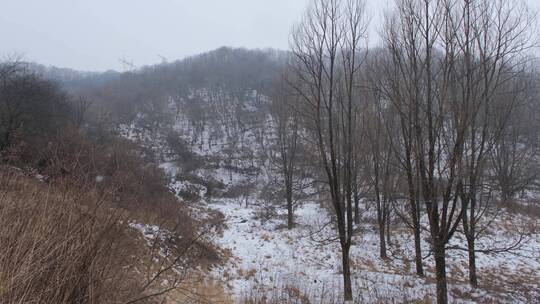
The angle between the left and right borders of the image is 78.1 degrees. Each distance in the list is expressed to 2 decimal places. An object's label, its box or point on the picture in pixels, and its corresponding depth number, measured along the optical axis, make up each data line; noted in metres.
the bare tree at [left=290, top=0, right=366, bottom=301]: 6.74
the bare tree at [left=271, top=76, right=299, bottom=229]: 16.75
